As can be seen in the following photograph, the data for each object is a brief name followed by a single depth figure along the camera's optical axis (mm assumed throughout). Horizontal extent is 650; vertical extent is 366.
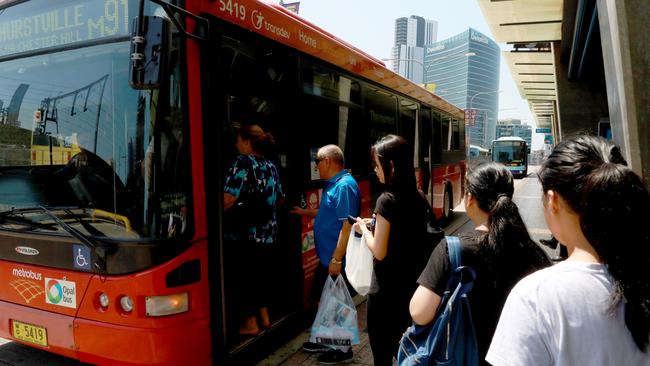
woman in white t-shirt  1157
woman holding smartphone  2854
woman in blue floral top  3625
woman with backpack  1886
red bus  2936
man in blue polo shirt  3641
